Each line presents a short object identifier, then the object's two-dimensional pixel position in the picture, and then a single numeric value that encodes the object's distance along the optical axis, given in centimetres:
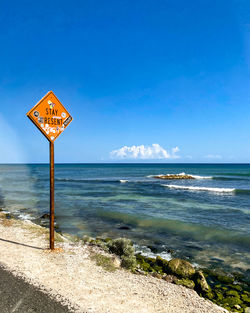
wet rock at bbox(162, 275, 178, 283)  585
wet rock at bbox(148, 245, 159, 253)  900
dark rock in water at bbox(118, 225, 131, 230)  1238
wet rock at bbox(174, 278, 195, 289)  562
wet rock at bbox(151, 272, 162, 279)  602
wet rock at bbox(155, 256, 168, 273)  694
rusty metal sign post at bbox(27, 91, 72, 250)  578
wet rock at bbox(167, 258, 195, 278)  641
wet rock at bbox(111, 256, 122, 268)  606
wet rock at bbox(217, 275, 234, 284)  663
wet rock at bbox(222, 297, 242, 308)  525
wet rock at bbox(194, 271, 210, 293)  579
